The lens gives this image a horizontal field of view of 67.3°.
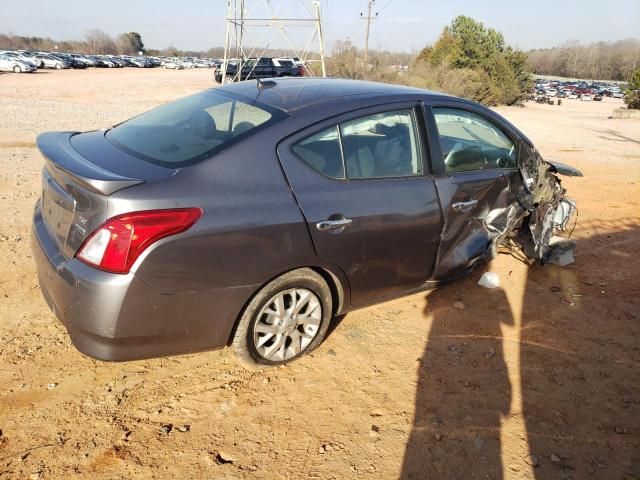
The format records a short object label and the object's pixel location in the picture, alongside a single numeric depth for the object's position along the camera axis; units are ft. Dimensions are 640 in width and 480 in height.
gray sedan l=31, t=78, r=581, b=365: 7.59
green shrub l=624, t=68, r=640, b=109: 96.99
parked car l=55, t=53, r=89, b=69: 173.43
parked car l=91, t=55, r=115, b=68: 195.83
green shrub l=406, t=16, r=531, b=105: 102.17
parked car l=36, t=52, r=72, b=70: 161.91
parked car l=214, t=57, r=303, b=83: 103.76
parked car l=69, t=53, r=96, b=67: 182.75
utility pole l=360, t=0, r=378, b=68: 138.31
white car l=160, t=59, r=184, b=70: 228.47
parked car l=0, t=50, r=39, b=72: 135.03
